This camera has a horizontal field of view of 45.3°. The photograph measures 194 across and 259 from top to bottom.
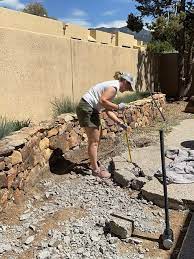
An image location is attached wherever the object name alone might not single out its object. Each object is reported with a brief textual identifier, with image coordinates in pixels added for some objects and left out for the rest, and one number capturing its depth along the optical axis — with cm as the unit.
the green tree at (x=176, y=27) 669
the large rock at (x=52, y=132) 323
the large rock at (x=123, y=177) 293
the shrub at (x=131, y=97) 540
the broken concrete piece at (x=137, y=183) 289
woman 295
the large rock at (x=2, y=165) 246
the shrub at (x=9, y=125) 303
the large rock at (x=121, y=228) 222
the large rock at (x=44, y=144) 309
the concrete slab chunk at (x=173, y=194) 262
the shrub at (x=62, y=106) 417
